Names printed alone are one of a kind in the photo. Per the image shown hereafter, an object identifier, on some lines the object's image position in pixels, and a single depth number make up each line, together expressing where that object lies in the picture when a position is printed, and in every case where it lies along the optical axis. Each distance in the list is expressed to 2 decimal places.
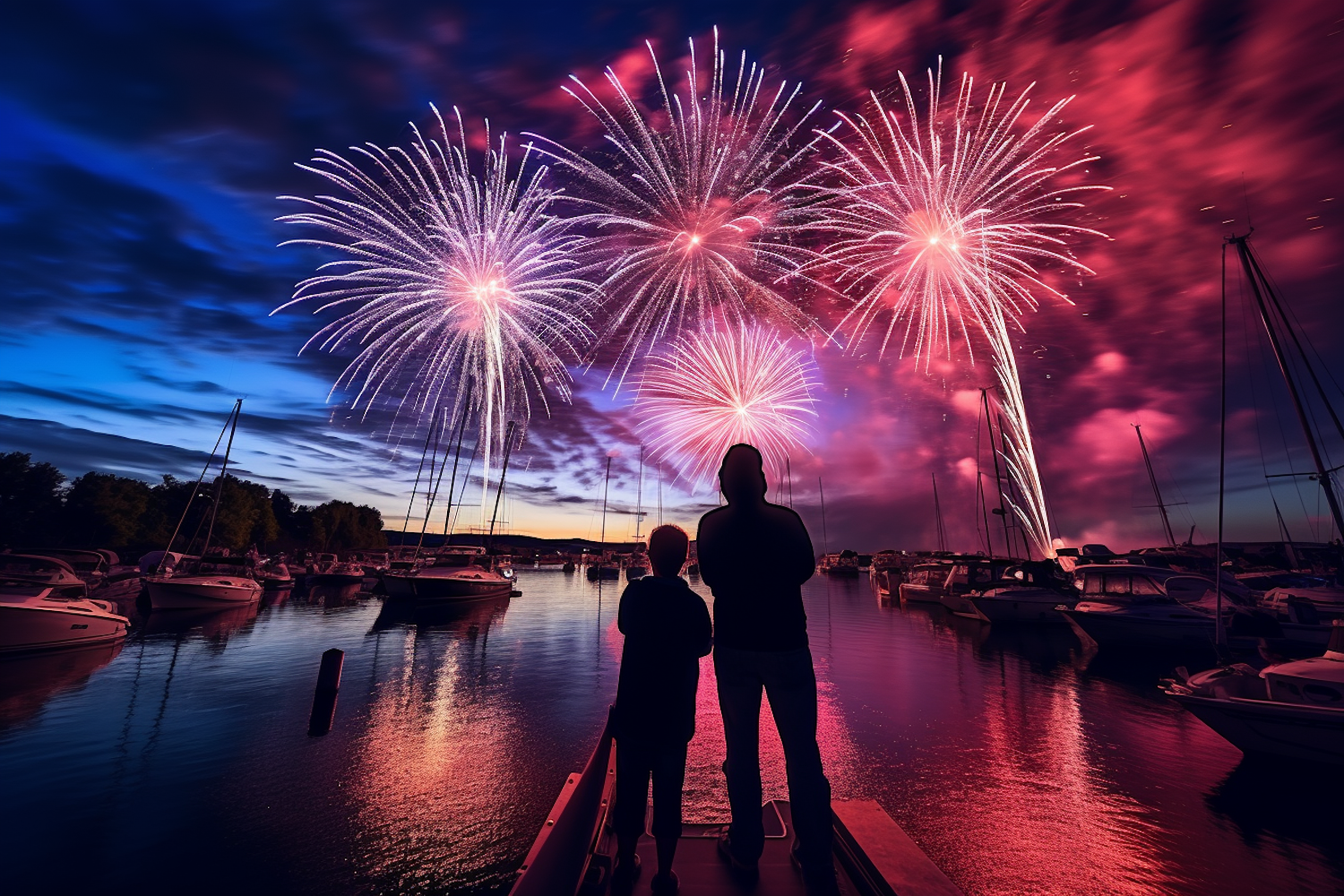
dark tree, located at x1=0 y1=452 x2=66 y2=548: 63.61
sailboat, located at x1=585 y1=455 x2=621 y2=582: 82.69
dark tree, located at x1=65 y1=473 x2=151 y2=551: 68.31
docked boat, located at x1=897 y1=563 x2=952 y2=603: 45.66
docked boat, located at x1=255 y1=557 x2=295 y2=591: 48.16
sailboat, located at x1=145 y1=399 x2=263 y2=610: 30.25
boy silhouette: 3.57
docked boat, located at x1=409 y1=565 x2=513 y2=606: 35.94
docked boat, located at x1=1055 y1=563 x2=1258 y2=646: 20.45
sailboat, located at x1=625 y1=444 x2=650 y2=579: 124.69
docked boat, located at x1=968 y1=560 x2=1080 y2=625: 29.62
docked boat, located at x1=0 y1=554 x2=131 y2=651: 16.03
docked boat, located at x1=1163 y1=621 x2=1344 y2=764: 8.16
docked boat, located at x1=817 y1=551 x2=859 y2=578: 100.53
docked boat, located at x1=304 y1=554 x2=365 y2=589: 57.16
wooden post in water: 10.16
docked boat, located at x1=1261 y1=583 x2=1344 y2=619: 21.84
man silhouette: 3.52
